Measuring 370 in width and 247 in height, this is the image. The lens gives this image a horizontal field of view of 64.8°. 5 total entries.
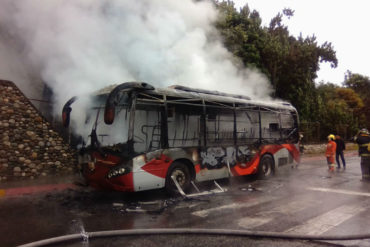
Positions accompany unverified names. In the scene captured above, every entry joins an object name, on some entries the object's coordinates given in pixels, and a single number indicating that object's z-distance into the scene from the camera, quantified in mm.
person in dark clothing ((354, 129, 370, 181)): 8398
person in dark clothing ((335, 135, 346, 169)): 11258
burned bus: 5395
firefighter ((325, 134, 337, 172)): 10609
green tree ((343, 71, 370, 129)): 43125
